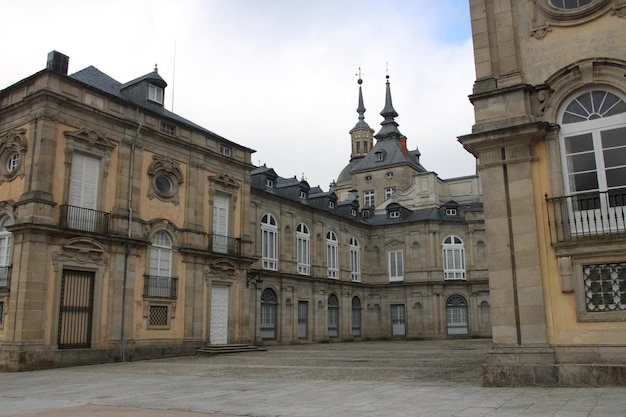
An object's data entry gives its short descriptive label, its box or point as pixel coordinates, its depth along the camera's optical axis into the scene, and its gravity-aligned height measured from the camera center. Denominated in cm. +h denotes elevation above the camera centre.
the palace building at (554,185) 1055 +261
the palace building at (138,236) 1883 +371
